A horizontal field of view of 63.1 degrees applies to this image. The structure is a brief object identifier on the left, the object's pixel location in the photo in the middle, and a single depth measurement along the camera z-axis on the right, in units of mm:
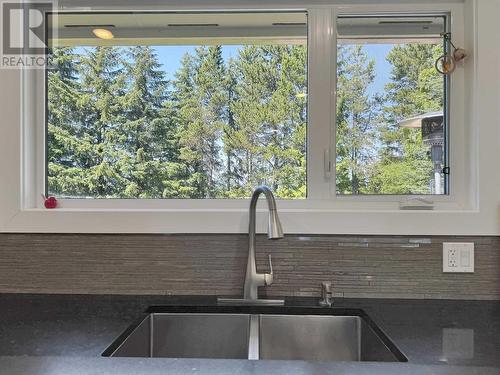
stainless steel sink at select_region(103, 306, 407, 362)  1253
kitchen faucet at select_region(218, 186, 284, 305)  1292
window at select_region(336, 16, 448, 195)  1518
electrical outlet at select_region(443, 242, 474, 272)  1351
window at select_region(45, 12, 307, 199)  1543
